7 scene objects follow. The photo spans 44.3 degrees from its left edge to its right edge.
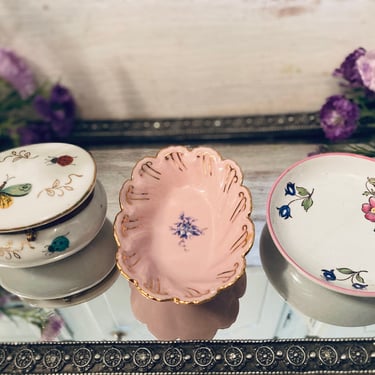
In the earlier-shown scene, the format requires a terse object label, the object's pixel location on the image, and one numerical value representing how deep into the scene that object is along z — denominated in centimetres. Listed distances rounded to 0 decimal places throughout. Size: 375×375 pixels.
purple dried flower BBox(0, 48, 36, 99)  72
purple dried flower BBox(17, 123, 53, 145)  77
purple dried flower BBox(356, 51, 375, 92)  68
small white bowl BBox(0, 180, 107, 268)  55
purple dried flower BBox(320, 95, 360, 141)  72
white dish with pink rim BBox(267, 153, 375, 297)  58
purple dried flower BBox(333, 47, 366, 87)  71
